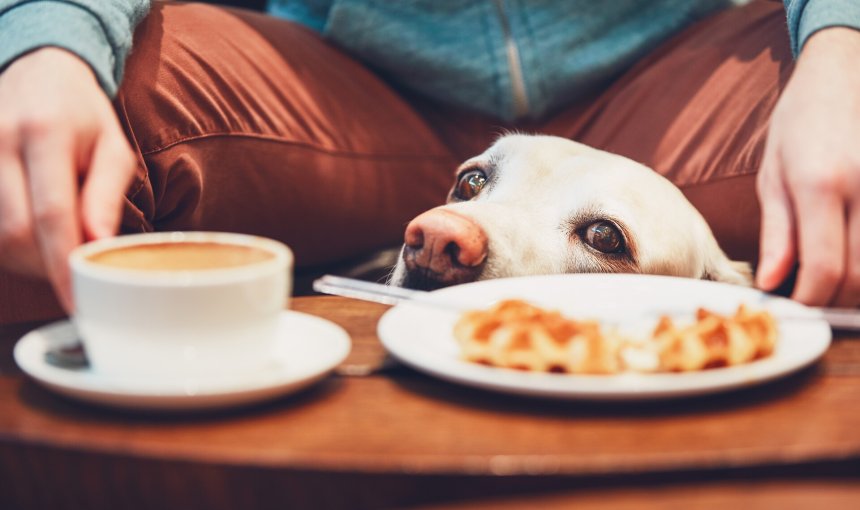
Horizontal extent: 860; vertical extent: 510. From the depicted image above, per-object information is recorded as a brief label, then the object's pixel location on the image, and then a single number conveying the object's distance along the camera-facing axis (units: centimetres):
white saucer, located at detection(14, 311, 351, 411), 70
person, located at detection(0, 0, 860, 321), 92
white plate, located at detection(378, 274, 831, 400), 73
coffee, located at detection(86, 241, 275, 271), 77
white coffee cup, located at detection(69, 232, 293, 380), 71
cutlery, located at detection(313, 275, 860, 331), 99
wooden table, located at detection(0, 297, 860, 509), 64
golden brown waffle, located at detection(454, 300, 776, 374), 79
